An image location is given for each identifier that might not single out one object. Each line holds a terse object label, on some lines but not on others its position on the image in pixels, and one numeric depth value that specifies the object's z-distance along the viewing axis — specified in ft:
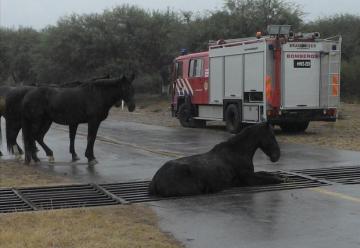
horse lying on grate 28.68
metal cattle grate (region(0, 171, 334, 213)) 27.30
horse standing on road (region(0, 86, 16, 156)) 44.63
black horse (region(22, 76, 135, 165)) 40.93
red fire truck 62.85
